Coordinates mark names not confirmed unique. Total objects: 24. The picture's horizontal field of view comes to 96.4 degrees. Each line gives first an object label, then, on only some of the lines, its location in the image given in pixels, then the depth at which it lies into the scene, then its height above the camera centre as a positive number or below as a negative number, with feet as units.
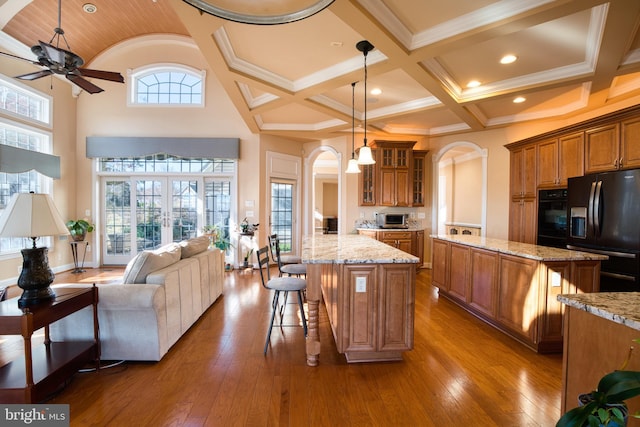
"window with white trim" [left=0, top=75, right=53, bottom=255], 15.17 +4.38
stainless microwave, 19.67 -0.78
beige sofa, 7.44 -2.85
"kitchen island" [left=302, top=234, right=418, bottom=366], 7.55 -2.53
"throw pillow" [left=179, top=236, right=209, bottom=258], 10.75 -1.47
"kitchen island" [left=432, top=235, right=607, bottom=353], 8.21 -2.32
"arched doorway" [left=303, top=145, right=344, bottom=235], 21.60 +2.24
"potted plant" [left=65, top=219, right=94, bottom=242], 18.50 -1.27
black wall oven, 12.42 -0.38
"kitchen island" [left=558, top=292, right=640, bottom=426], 3.55 -1.77
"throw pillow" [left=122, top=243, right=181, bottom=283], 8.00 -1.63
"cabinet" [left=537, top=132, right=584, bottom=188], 11.75 +2.18
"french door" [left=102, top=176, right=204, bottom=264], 20.18 -0.28
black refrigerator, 9.16 -0.48
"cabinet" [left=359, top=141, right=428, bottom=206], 18.93 +2.22
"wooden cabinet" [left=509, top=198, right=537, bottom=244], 14.07 -0.56
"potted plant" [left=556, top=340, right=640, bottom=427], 2.54 -1.81
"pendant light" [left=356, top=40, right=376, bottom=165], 9.10 +4.89
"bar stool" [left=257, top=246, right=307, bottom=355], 8.62 -2.35
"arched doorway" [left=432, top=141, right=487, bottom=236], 19.14 +1.73
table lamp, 6.18 -0.49
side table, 5.39 -3.42
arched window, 20.24 +8.67
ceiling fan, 9.50 +5.16
